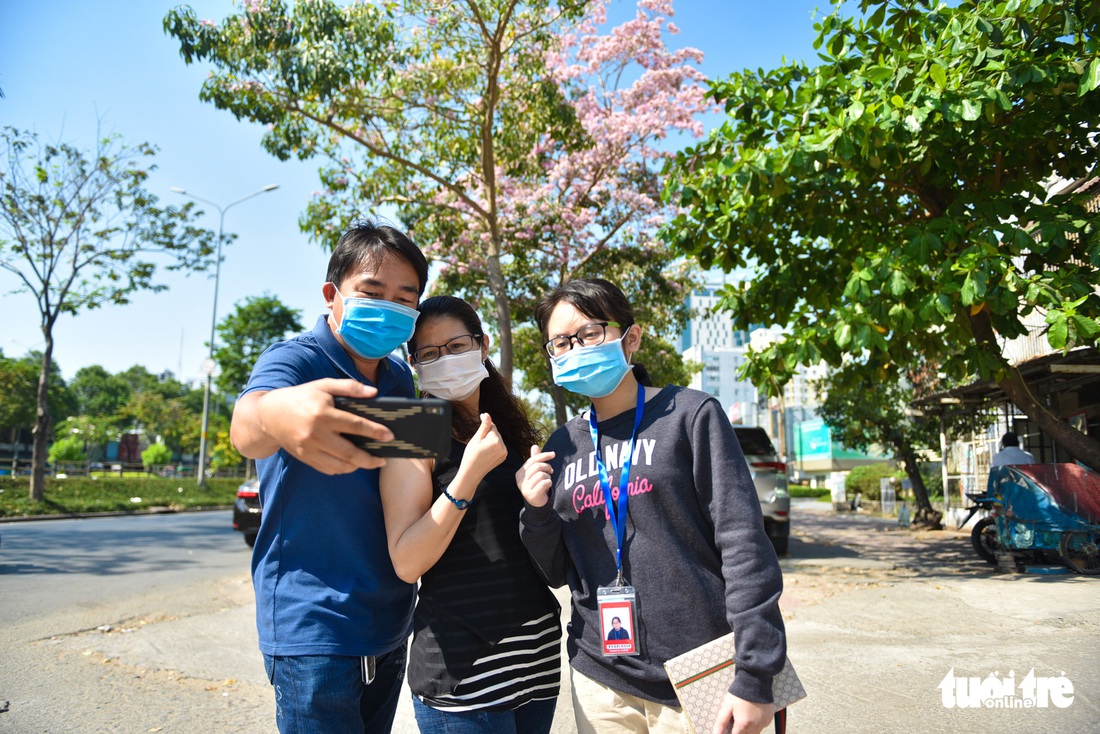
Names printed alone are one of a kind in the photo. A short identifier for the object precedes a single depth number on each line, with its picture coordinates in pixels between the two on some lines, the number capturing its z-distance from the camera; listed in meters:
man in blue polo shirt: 1.55
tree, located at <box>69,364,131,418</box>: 77.00
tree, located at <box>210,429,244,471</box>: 43.69
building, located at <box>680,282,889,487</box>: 54.09
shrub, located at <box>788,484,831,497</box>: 42.22
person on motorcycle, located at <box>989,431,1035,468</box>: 9.95
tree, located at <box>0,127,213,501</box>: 15.95
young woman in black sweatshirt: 1.60
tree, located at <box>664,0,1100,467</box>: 6.18
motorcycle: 8.16
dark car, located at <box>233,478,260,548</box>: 11.41
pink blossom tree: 8.19
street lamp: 23.24
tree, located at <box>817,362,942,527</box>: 16.94
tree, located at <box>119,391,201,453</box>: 53.81
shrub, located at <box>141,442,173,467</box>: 47.50
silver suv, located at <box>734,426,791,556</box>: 10.81
